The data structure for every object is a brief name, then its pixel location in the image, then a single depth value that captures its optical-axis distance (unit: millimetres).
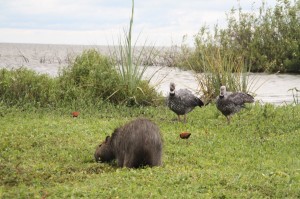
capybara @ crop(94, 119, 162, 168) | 8531
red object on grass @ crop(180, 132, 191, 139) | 11627
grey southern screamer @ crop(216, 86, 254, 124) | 14008
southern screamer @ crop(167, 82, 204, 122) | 14031
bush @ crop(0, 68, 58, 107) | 16625
